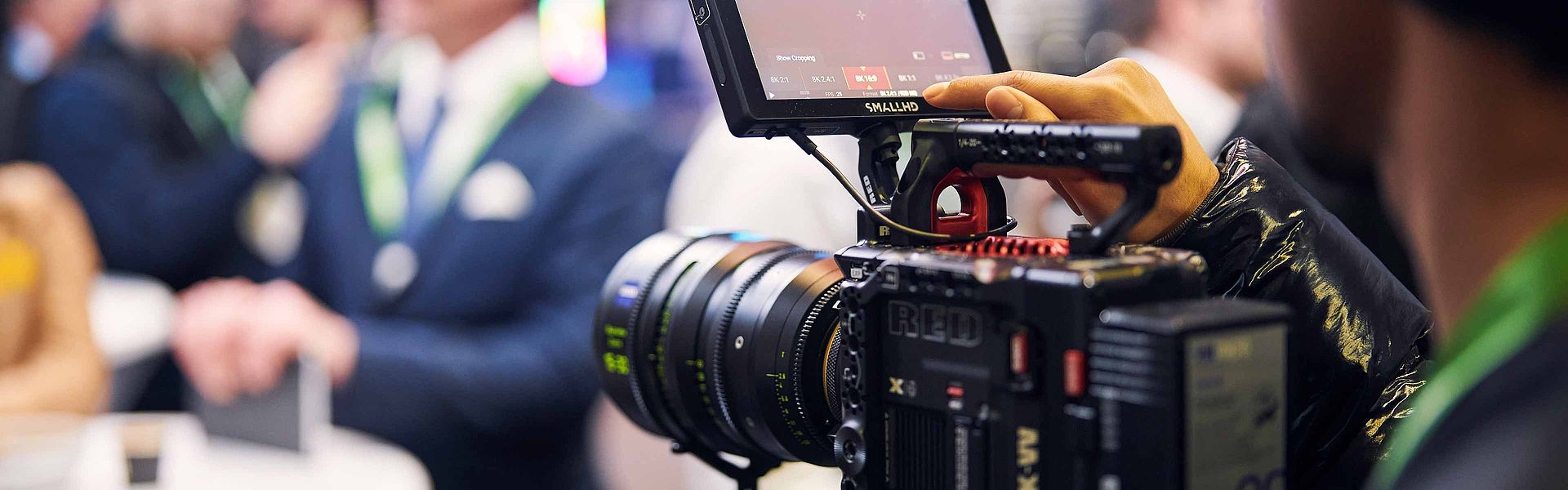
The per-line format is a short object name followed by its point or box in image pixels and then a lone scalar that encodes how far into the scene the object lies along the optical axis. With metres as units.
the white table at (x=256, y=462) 2.40
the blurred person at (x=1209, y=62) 2.06
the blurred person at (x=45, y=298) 2.37
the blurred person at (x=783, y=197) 2.12
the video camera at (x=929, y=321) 0.70
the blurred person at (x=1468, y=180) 0.46
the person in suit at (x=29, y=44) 2.33
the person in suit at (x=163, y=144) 2.40
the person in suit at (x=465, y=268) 2.35
